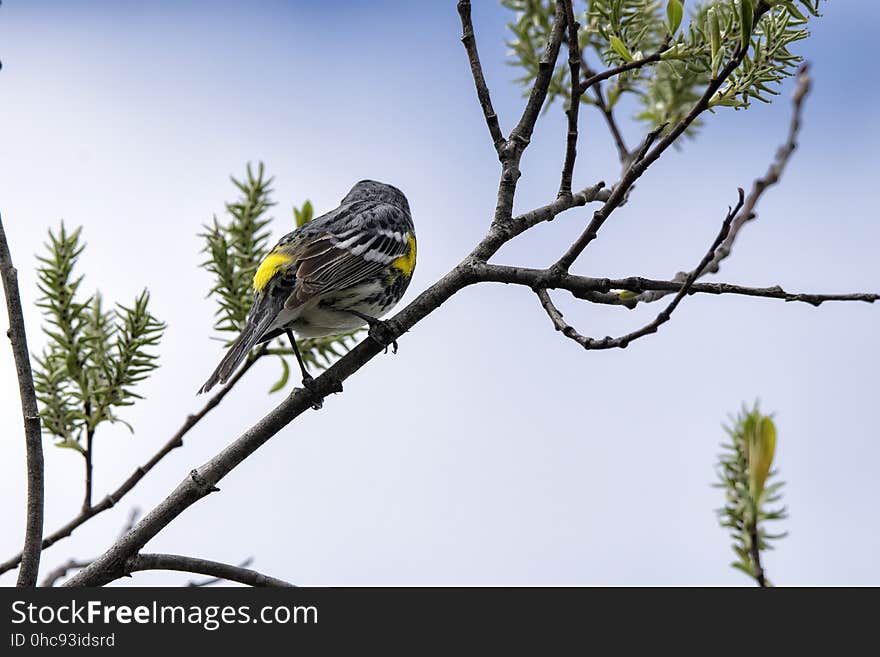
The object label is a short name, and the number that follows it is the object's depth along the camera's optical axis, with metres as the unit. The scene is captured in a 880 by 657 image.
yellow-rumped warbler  7.09
